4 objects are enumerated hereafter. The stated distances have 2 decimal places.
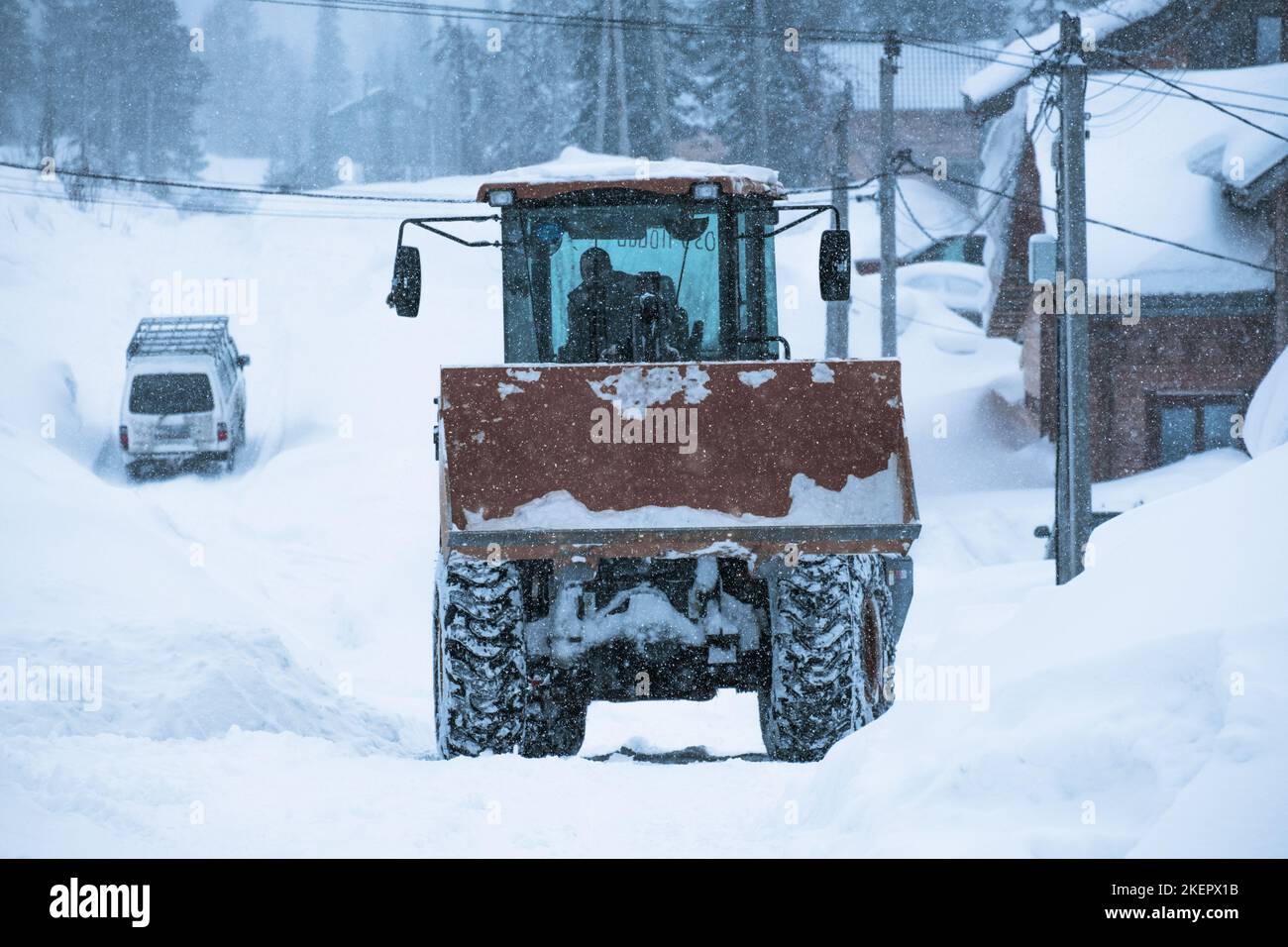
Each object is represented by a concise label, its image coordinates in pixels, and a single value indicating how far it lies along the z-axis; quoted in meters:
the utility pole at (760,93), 48.47
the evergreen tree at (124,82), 61.53
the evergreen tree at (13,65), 55.78
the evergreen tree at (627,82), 46.25
